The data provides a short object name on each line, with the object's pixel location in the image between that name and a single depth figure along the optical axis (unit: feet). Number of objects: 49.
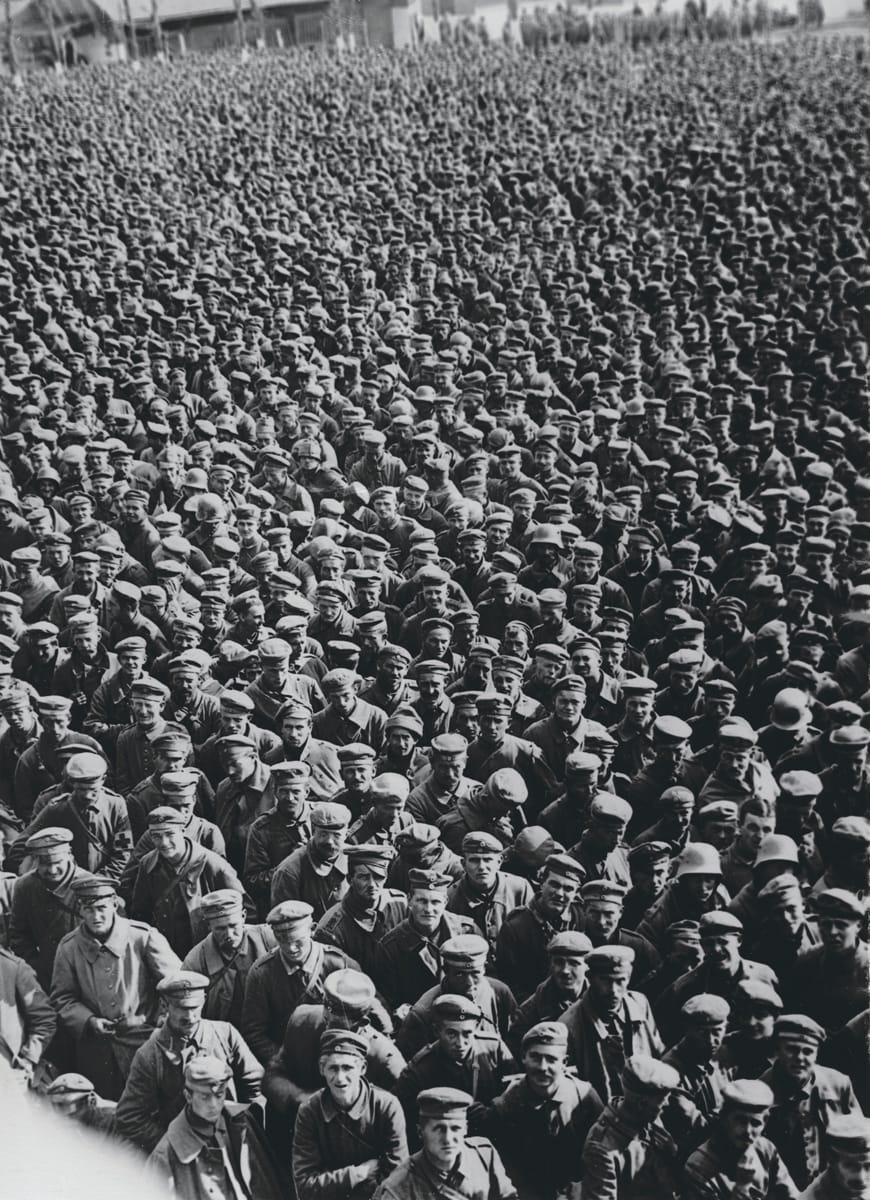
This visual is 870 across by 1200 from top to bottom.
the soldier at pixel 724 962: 13.88
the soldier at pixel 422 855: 16.44
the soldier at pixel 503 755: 19.38
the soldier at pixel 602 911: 14.60
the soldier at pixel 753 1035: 13.25
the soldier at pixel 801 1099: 12.53
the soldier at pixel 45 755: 19.79
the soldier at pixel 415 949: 15.02
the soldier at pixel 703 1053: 12.91
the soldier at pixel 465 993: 13.67
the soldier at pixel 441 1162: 11.49
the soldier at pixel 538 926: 15.31
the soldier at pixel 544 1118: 12.57
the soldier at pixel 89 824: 18.12
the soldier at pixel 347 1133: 12.27
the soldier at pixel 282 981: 14.43
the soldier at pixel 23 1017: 14.46
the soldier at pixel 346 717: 20.66
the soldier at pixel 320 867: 16.33
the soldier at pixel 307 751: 19.03
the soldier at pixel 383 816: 17.46
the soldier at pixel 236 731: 19.53
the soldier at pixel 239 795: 18.75
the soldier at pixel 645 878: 16.30
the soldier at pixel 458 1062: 13.03
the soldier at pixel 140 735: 19.95
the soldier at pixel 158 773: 18.52
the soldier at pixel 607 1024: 13.57
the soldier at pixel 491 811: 17.67
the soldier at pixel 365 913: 15.44
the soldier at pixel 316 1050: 13.02
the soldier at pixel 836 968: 13.89
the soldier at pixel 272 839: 17.72
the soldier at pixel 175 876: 16.49
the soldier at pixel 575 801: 17.87
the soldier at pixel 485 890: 15.62
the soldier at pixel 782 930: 14.64
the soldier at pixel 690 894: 15.39
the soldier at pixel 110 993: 14.93
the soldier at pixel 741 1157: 11.51
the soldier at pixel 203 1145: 12.46
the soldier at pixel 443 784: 18.35
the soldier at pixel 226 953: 14.90
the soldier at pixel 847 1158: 11.23
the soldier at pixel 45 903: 15.84
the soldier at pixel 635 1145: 12.08
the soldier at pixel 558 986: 13.88
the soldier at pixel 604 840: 16.63
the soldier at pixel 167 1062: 13.20
